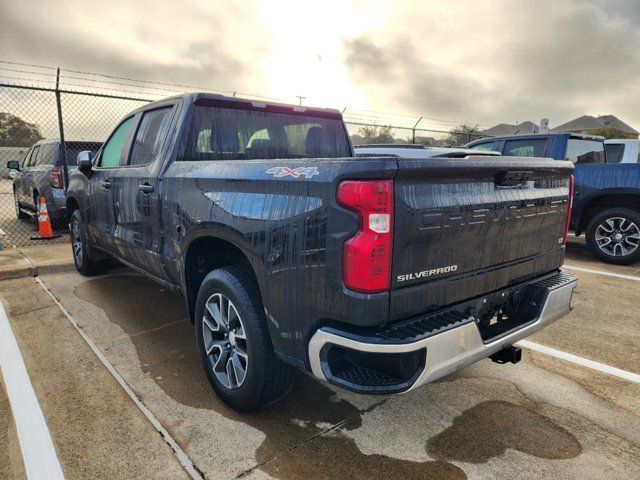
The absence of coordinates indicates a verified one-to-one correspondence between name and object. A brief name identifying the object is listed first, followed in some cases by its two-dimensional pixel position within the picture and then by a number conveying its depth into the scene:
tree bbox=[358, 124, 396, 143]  16.86
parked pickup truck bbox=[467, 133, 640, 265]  6.23
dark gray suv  7.93
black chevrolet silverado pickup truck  1.86
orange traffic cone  7.75
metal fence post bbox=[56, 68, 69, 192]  7.57
